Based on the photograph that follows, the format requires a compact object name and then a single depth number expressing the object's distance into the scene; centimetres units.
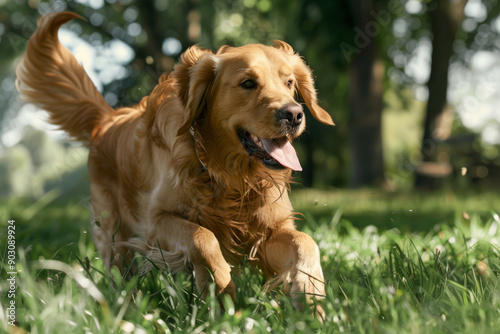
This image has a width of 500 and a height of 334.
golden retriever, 250
